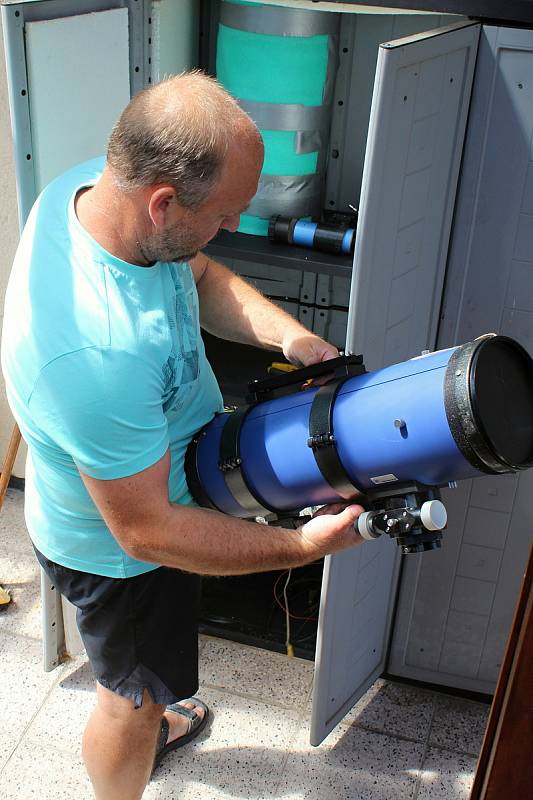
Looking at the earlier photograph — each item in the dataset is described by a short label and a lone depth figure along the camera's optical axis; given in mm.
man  1463
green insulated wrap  2211
